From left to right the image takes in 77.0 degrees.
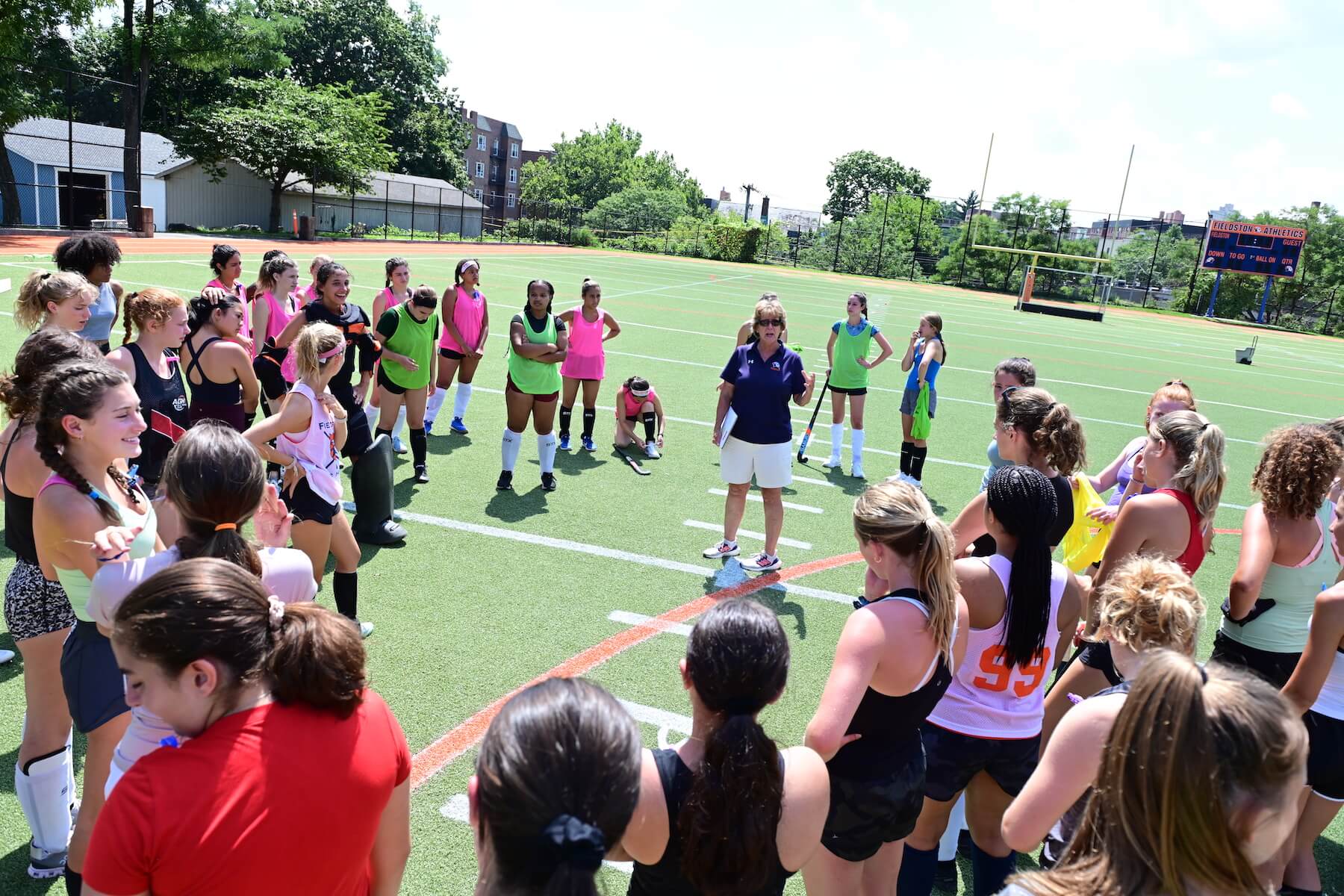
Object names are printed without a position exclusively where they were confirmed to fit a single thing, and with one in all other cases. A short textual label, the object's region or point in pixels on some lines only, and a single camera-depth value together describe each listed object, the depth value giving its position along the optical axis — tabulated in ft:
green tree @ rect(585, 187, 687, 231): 200.03
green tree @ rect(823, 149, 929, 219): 295.89
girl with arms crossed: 26.16
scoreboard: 137.80
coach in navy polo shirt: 21.03
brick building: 303.48
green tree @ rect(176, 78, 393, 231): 128.36
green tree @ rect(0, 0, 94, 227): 90.74
